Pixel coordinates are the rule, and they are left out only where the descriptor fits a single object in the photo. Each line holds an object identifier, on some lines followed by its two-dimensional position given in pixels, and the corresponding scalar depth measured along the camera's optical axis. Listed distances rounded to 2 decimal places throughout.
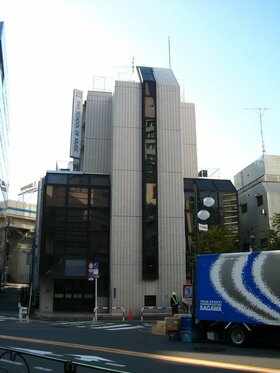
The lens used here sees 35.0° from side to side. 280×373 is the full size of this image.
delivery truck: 14.20
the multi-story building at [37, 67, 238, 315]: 34.12
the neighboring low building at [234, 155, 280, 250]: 38.28
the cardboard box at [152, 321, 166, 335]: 18.43
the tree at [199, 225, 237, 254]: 32.75
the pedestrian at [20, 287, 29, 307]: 36.38
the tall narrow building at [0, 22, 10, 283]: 48.90
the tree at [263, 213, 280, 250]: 26.02
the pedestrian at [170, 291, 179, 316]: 23.87
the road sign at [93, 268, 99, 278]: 28.71
